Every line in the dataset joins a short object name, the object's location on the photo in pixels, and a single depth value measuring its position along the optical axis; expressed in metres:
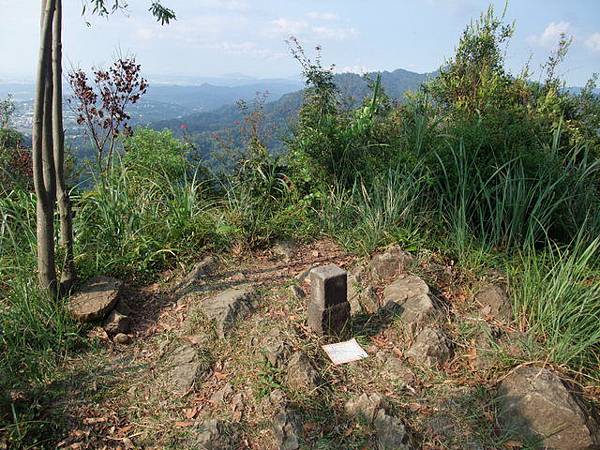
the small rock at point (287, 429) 1.86
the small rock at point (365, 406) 1.95
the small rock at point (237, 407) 1.99
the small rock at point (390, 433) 1.81
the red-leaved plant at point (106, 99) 5.40
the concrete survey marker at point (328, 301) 2.34
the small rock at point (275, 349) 2.27
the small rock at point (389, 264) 2.97
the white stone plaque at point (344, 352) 2.29
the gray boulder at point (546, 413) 1.81
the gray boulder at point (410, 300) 2.53
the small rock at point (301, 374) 2.11
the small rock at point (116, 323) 2.55
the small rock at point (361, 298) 2.72
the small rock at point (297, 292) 2.82
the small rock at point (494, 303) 2.54
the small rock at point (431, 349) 2.29
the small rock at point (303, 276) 3.04
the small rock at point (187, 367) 2.22
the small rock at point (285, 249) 3.37
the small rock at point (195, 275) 2.95
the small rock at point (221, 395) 2.09
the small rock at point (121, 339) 2.50
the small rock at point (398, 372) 2.18
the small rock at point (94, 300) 2.52
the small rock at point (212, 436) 1.85
